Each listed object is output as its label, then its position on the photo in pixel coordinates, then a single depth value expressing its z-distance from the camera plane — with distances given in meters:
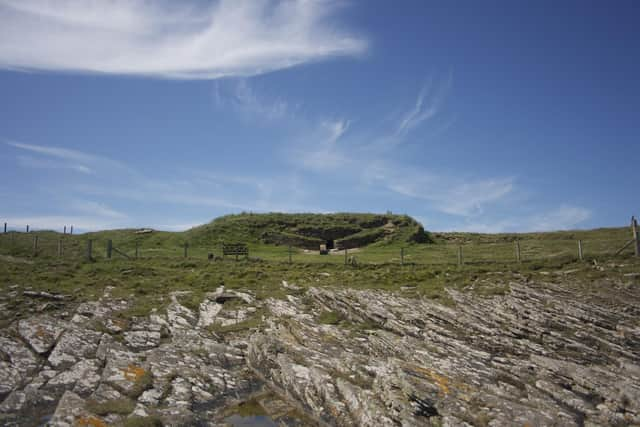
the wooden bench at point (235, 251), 47.91
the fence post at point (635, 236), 32.41
